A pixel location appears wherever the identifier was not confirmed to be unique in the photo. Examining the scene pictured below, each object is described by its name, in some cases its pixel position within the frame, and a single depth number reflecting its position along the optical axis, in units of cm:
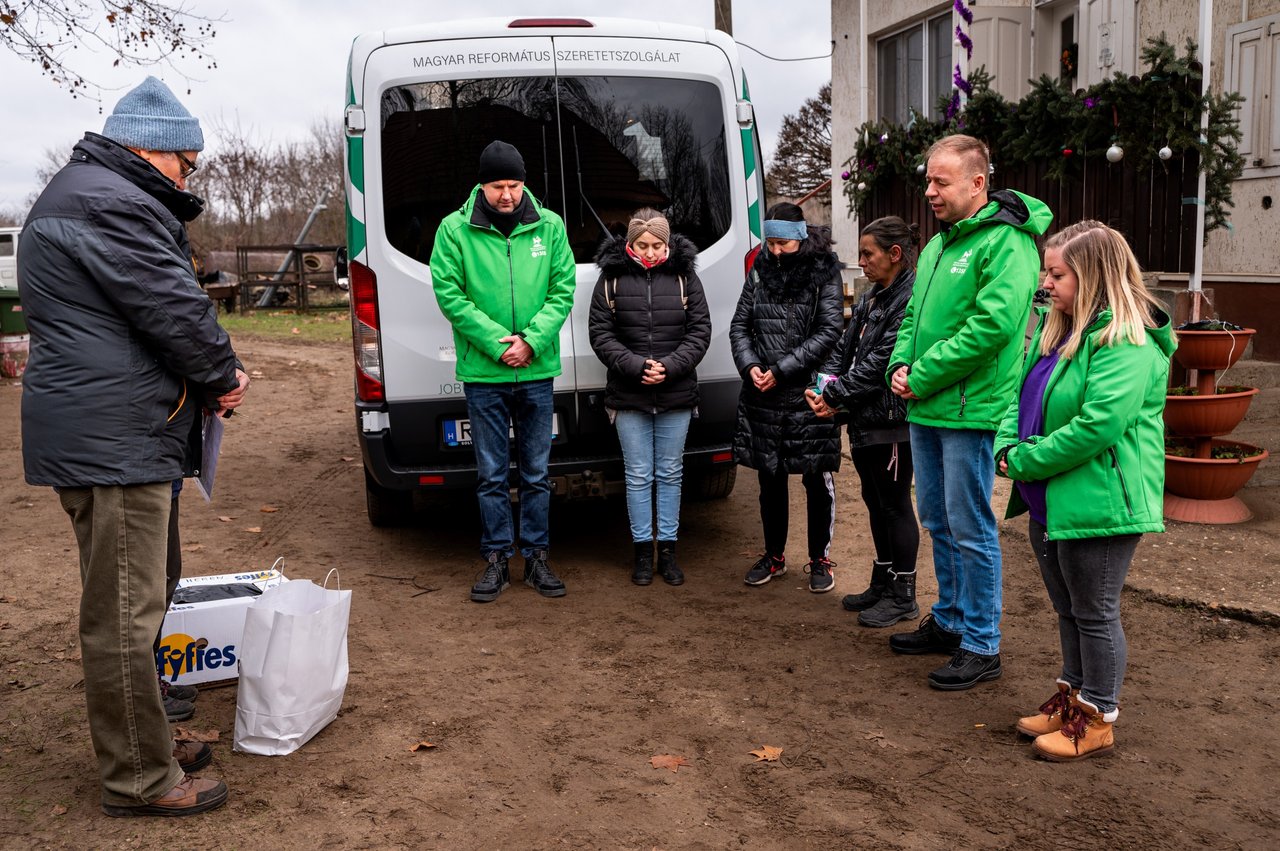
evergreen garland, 770
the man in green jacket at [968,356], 411
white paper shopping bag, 376
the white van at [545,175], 560
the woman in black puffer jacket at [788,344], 540
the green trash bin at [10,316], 1388
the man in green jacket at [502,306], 535
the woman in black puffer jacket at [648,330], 561
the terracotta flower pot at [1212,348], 634
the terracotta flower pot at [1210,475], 634
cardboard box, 429
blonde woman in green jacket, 348
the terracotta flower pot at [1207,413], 637
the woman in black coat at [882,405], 494
